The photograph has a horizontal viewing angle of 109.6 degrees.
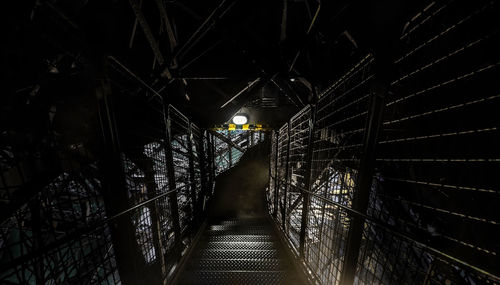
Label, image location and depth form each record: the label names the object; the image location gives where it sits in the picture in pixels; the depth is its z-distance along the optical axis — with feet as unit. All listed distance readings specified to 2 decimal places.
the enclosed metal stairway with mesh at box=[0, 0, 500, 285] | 5.09
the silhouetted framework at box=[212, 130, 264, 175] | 32.07
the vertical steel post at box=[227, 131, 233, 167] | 33.86
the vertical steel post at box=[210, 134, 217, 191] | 26.54
